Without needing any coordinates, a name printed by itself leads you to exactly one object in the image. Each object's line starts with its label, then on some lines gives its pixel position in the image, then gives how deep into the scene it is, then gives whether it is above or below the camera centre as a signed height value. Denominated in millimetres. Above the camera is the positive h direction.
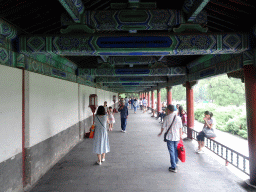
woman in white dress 4227 -818
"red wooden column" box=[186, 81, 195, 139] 6957 -311
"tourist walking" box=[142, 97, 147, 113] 18075 -405
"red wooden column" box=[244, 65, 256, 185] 3393 -310
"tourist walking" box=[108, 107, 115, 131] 7811 -868
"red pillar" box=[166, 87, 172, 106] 10791 +309
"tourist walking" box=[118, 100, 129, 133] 8055 -733
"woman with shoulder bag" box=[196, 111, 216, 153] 5062 -922
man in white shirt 3861 -749
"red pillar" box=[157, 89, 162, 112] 13633 -86
